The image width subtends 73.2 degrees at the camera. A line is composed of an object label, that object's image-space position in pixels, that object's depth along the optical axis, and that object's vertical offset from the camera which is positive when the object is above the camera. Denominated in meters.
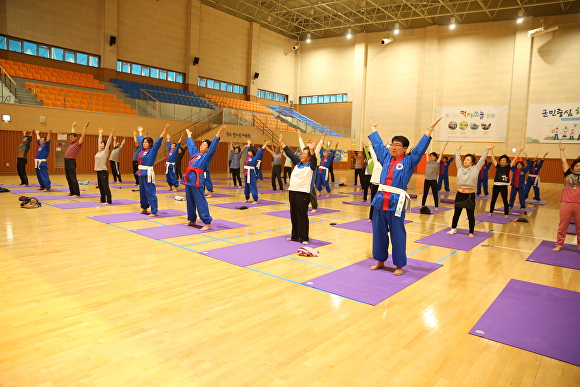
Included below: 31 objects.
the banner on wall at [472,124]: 26.41 +3.52
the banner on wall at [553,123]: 24.34 +3.48
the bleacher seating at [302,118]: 29.53 +3.75
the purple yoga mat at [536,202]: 15.04 -0.98
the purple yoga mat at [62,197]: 10.88 -1.16
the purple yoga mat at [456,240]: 7.20 -1.31
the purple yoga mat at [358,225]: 8.44 -1.28
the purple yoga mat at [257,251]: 5.67 -1.36
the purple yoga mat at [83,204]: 9.61 -1.21
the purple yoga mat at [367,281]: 4.42 -1.39
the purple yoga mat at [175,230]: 7.02 -1.31
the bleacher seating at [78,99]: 17.12 +2.67
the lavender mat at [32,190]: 12.10 -1.11
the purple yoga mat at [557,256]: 6.18 -1.33
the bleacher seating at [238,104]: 26.15 +4.20
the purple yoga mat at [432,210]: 11.52 -1.15
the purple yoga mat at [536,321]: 3.32 -1.42
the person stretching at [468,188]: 8.13 -0.30
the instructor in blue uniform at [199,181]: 7.52 -0.37
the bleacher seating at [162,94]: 21.27 +3.83
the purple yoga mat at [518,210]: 12.33 -1.10
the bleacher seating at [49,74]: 17.77 +3.92
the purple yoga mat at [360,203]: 12.66 -1.11
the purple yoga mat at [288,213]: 9.81 -1.22
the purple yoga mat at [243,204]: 11.03 -1.17
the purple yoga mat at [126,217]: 8.20 -1.26
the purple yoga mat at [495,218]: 10.40 -1.19
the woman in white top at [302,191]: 6.86 -0.44
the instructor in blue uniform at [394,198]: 5.05 -0.35
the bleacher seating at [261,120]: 24.12 +2.91
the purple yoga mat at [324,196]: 14.10 -1.06
